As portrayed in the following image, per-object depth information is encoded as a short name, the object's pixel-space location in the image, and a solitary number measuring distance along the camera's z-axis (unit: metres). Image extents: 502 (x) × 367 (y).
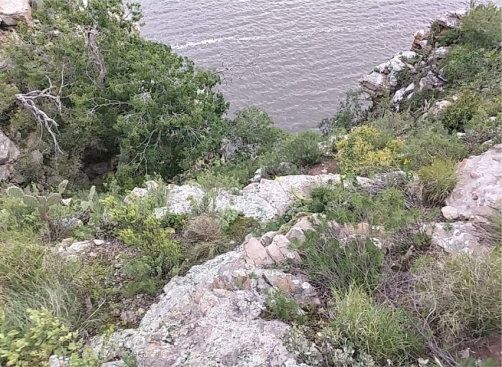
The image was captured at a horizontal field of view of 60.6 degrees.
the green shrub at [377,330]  3.20
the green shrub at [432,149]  7.08
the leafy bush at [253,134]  13.95
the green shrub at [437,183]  5.52
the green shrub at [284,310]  3.63
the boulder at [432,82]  14.81
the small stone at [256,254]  4.41
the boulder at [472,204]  4.26
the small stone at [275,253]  4.38
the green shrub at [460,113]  9.72
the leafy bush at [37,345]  3.25
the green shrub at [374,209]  4.27
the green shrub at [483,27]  15.01
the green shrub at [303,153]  9.92
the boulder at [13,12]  16.12
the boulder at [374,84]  17.11
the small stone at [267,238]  4.91
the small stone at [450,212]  4.87
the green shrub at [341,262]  3.82
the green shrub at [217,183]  7.62
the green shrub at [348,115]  16.50
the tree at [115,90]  11.95
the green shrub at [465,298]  3.20
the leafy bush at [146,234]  5.01
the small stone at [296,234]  4.56
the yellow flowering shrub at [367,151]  7.59
